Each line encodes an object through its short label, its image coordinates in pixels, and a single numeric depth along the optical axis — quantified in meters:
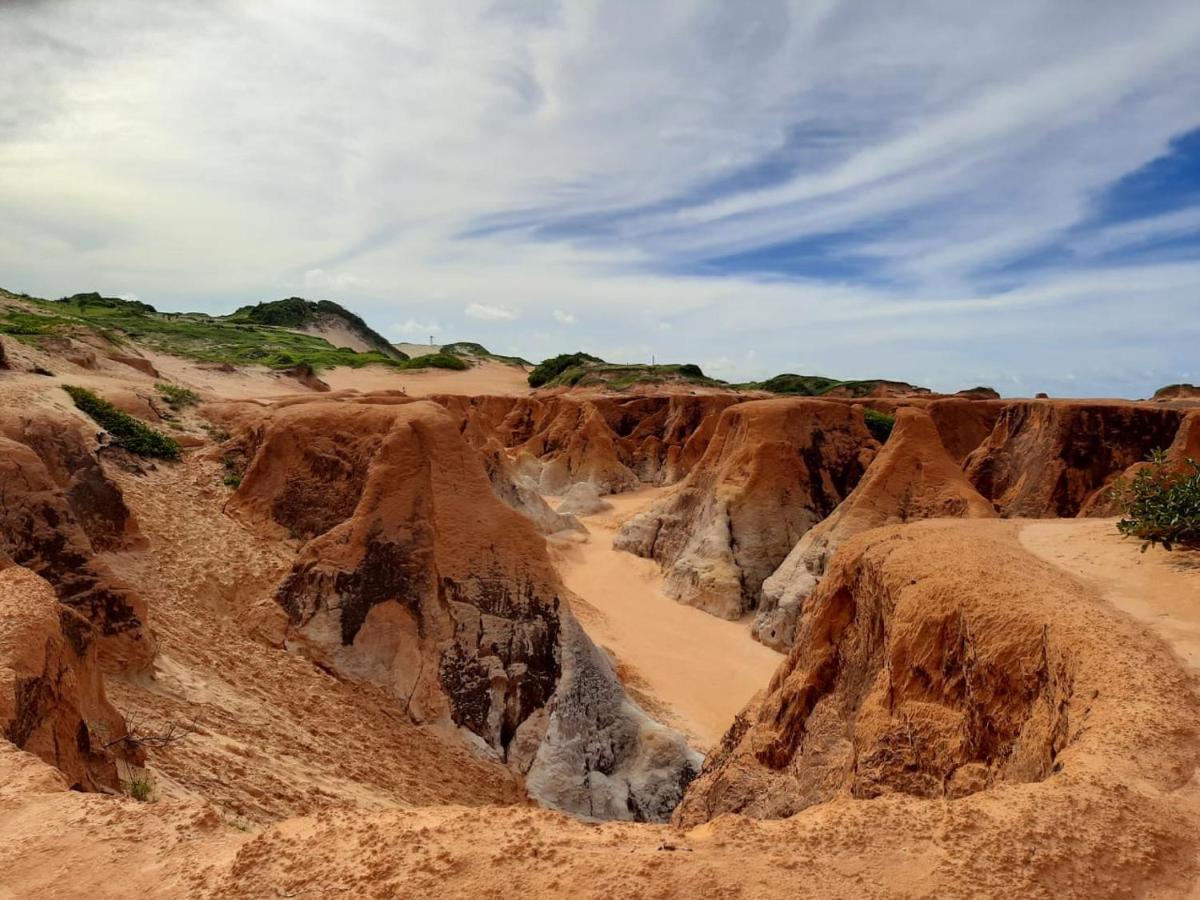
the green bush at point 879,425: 33.94
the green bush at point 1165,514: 7.76
